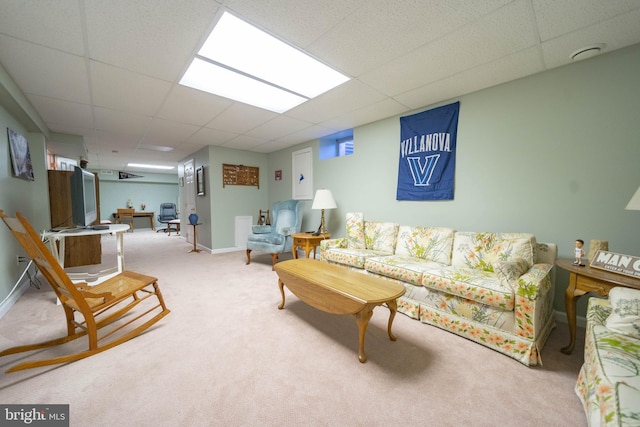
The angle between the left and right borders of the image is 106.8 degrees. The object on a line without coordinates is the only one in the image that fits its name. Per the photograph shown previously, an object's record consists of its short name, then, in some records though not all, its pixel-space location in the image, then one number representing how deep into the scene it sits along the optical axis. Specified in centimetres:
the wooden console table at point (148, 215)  849
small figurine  163
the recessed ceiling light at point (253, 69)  172
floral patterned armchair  81
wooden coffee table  153
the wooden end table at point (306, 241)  349
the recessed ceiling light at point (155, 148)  481
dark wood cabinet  338
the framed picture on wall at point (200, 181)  506
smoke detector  171
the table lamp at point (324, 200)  353
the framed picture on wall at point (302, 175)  448
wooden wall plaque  494
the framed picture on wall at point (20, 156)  244
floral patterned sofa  156
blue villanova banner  263
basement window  422
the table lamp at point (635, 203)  133
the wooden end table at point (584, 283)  137
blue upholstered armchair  372
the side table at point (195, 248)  499
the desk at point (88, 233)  222
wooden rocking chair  143
